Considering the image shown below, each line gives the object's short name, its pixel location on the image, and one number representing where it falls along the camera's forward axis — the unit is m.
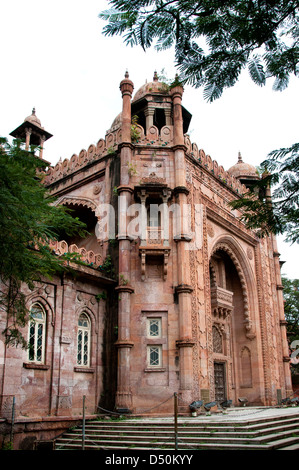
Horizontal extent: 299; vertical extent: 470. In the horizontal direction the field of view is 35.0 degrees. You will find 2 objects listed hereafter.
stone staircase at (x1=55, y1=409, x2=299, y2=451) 9.96
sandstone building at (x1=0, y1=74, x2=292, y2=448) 14.09
